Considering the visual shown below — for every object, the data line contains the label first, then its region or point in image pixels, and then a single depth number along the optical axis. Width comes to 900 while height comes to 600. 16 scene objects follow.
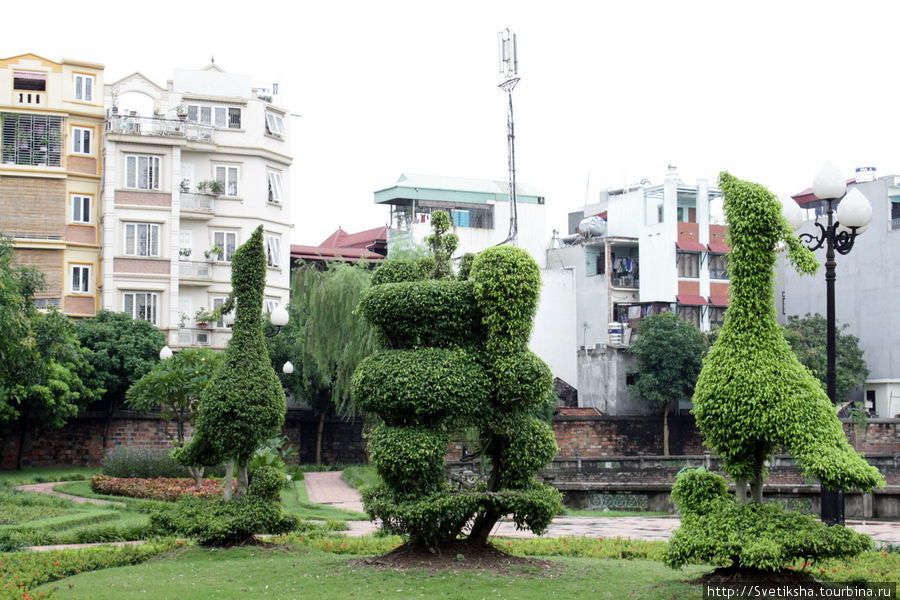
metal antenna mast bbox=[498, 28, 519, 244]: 43.84
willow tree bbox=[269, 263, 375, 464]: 35.28
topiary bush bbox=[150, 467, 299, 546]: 14.02
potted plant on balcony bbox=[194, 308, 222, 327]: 38.53
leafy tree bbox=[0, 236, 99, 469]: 21.70
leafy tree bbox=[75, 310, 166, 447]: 34.81
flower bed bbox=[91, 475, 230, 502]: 23.62
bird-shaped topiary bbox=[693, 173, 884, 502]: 10.08
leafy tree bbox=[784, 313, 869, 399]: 45.59
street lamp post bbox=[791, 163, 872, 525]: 13.77
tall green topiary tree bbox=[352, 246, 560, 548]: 12.28
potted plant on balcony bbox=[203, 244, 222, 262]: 39.75
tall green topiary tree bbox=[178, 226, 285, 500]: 14.25
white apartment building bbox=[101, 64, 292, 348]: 38.72
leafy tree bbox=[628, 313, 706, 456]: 44.44
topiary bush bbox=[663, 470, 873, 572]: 9.88
